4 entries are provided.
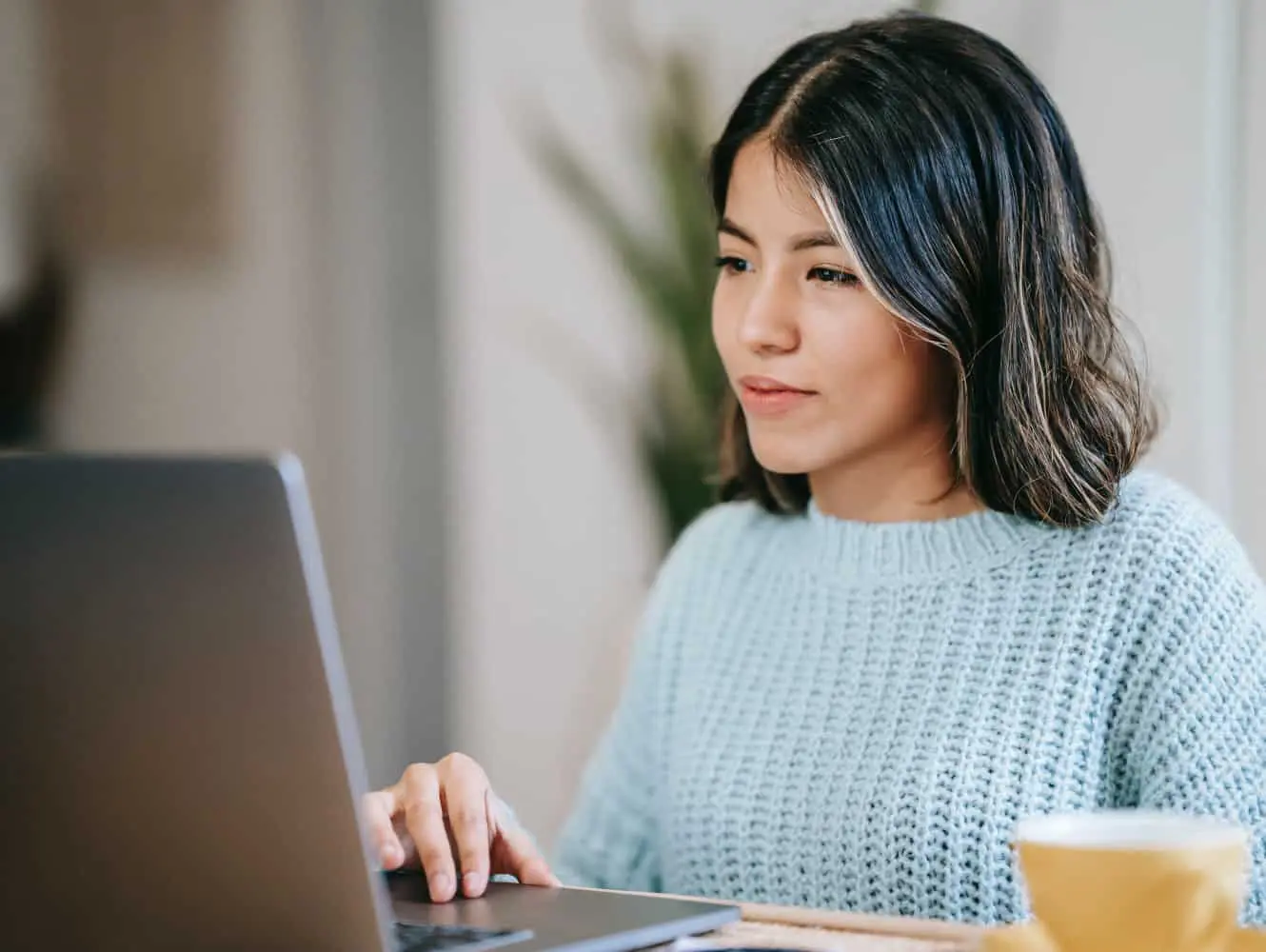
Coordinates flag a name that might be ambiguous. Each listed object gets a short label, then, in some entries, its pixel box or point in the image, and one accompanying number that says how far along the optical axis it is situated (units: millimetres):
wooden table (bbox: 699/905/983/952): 990
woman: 1211
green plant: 1818
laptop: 875
